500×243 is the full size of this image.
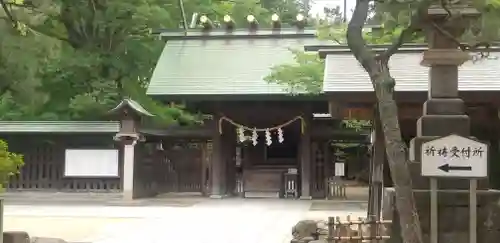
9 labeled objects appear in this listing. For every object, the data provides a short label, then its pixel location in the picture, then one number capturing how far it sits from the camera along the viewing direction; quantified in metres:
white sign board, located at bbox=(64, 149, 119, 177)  20.16
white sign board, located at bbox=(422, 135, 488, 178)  6.59
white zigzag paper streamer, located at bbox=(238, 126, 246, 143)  19.91
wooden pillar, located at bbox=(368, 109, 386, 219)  10.41
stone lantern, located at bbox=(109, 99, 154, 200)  18.88
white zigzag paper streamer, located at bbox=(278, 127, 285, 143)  20.00
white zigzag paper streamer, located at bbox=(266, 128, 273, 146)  19.81
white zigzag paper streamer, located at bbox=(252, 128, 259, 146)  19.84
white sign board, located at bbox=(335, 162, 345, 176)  19.74
